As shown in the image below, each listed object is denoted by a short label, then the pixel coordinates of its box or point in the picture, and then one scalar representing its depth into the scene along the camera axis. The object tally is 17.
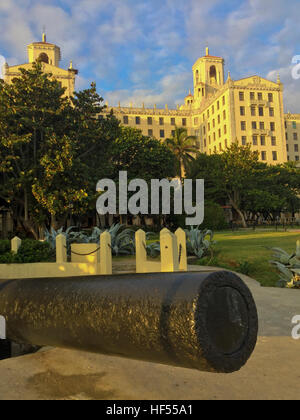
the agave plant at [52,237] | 14.90
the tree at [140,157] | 35.78
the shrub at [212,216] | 31.77
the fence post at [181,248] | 6.11
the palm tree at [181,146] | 45.56
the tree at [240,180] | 41.28
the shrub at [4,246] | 11.44
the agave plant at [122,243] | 15.10
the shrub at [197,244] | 13.61
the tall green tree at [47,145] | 18.45
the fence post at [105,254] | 6.18
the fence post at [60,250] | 7.62
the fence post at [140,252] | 6.19
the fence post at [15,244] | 10.95
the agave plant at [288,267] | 8.82
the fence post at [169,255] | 5.09
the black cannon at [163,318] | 1.42
